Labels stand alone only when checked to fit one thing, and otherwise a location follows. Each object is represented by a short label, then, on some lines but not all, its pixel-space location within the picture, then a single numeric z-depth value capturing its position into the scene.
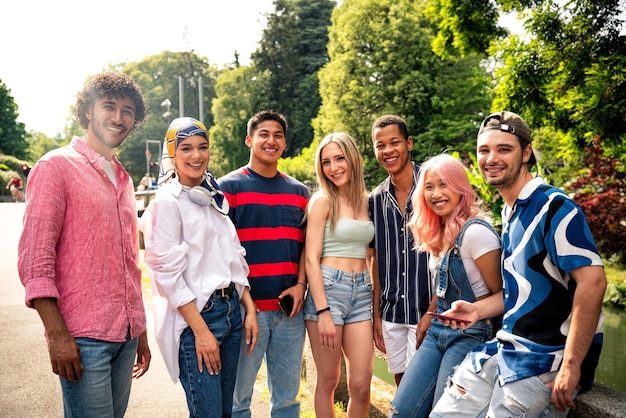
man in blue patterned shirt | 2.13
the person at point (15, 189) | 32.16
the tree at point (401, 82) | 25.70
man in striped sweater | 3.43
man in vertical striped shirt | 3.40
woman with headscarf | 2.66
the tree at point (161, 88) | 50.84
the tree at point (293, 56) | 43.44
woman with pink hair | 2.76
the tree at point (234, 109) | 44.19
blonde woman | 3.40
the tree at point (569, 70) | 7.18
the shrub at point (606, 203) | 12.37
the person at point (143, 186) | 30.41
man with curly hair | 2.22
